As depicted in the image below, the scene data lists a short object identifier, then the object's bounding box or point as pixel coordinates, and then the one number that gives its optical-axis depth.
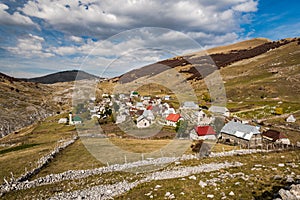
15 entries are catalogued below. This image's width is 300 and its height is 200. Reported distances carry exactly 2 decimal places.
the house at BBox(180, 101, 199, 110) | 107.56
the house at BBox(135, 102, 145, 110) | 117.34
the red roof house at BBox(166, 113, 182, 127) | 80.25
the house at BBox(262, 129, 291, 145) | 52.03
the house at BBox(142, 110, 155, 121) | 82.32
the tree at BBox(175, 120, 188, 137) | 64.86
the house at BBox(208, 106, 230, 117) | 93.49
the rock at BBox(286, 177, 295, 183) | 20.16
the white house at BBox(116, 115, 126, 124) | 82.53
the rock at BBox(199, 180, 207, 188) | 20.91
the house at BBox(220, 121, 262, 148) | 52.03
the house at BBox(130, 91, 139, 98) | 160.25
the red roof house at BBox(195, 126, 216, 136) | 57.43
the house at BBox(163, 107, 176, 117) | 96.19
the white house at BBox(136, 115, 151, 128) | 75.40
